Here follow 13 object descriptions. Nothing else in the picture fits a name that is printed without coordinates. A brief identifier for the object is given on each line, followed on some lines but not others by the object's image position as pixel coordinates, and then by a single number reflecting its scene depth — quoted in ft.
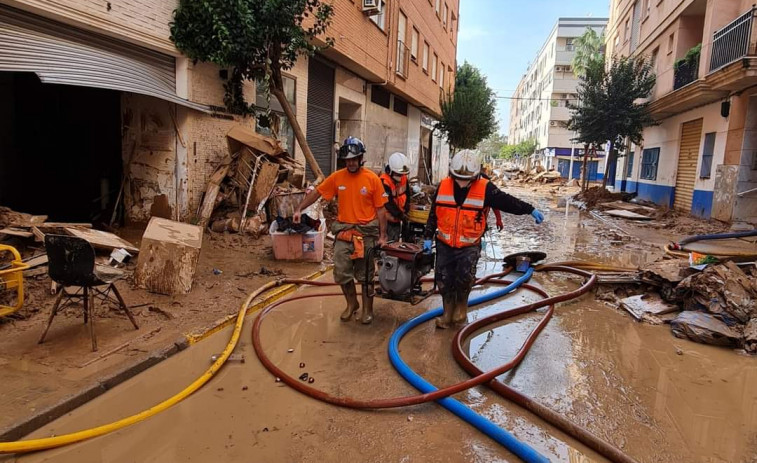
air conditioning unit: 44.96
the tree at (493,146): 379.35
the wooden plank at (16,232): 17.48
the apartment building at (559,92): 180.96
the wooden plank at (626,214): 53.98
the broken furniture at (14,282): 13.61
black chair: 12.60
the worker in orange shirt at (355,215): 15.98
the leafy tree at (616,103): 67.62
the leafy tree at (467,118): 84.53
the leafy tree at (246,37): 24.86
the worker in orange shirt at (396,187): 20.15
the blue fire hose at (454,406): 9.07
